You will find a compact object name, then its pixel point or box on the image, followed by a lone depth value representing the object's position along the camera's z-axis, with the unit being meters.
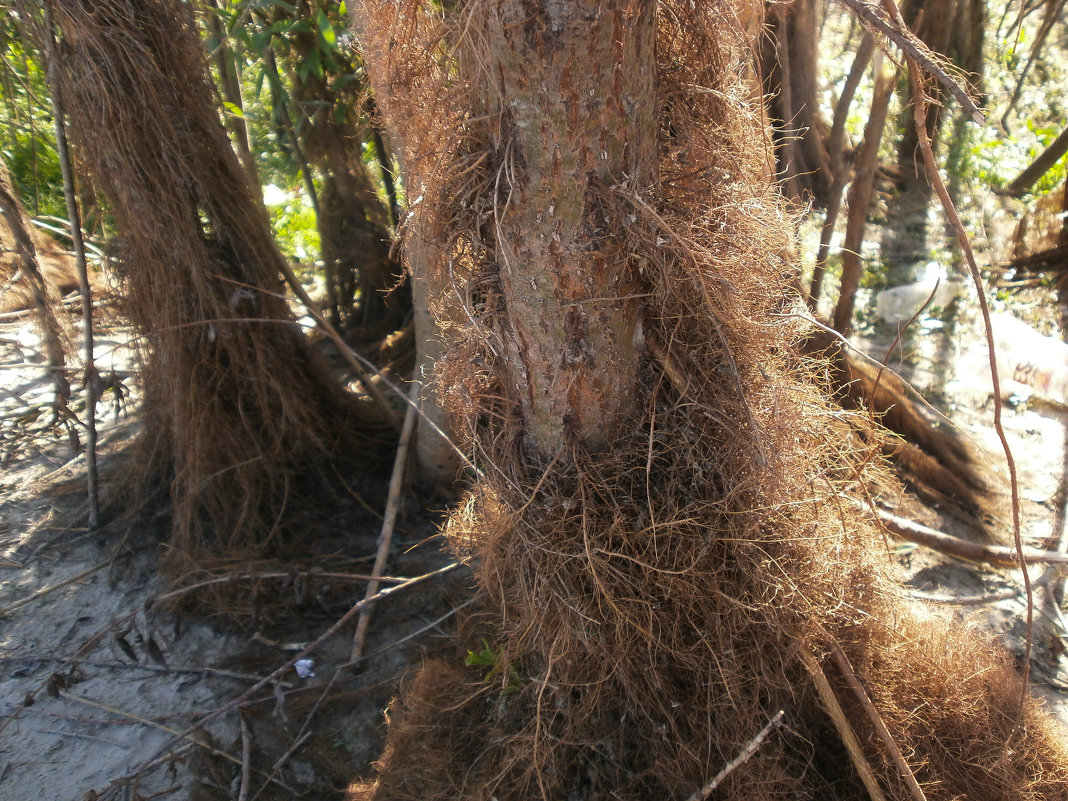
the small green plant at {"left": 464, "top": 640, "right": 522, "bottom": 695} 1.92
